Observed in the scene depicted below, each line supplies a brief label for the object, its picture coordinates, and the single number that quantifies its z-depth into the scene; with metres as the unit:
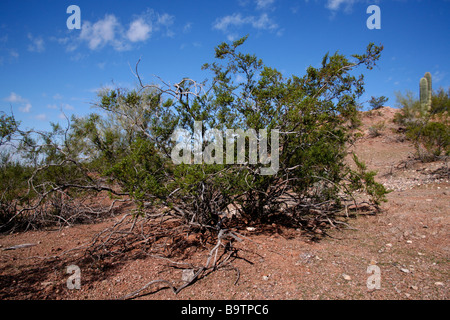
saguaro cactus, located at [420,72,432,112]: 16.92
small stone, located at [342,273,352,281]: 2.93
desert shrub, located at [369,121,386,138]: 15.68
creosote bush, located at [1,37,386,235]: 3.70
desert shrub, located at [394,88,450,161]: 9.32
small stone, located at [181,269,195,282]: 3.05
